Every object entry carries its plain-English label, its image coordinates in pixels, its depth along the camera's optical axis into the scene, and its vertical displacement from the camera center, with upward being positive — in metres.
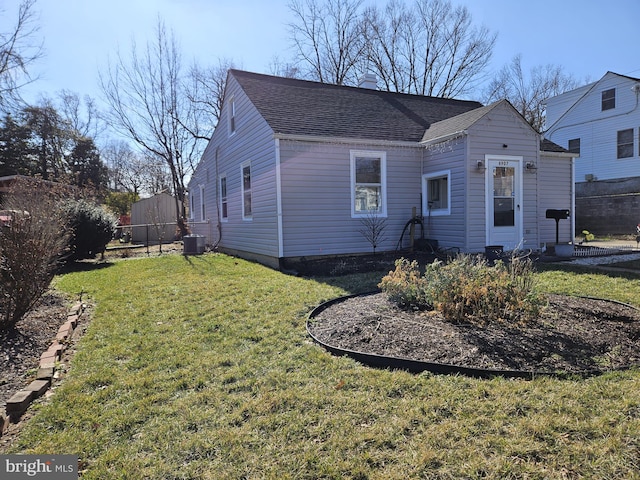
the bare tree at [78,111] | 29.94 +9.44
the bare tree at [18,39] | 16.08 +7.94
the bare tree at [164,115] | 19.81 +6.15
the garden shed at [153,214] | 19.99 +0.51
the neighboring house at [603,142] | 15.71 +3.58
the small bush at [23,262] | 4.14 -0.38
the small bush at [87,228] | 10.34 -0.05
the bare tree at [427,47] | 24.52 +11.31
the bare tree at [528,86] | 27.64 +9.74
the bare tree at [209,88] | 23.55 +8.67
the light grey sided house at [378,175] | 8.84 +1.10
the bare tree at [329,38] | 23.64 +11.69
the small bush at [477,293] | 3.94 -0.83
